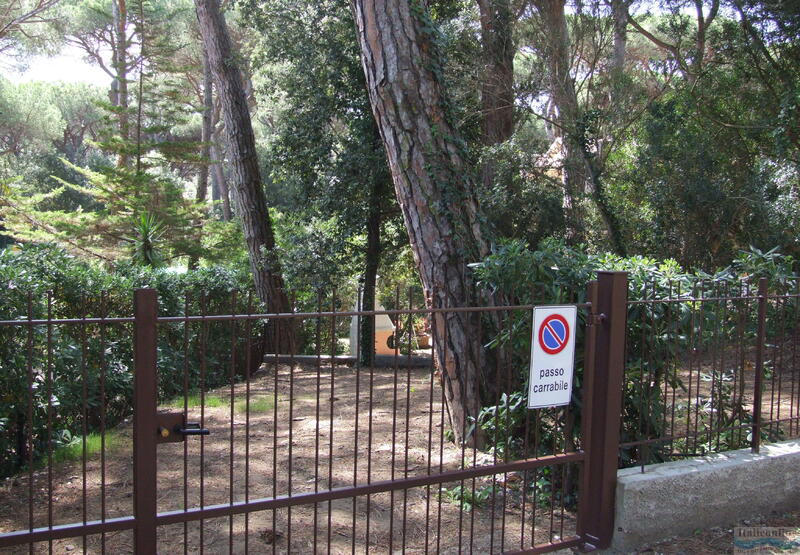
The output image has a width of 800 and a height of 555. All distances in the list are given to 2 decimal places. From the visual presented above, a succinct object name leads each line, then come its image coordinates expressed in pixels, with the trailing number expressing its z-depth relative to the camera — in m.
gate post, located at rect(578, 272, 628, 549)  4.12
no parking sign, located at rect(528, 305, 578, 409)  3.90
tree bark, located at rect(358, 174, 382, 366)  12.22
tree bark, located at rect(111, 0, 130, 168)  22.23
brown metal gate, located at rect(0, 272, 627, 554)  3.00
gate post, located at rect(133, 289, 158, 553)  2.96
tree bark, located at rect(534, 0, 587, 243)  11.84
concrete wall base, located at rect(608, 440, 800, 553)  4.28
